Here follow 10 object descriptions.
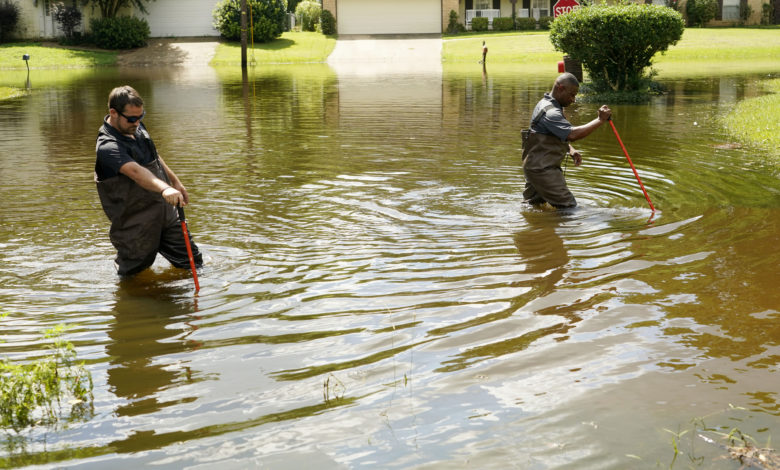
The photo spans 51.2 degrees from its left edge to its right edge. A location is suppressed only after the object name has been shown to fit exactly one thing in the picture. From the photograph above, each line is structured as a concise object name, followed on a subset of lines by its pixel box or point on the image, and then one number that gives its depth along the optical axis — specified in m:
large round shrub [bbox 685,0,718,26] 59.00
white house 60.97
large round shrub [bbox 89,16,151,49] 55.31
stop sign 27.70
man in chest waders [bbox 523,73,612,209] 9.81
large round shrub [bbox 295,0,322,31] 64.56
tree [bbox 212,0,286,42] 55.22
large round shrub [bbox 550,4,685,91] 23.00
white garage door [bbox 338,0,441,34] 62.16
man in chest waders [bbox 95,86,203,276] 6.88
